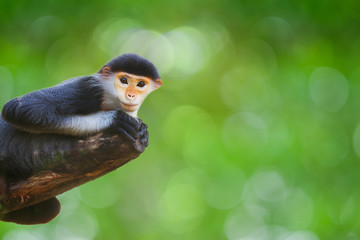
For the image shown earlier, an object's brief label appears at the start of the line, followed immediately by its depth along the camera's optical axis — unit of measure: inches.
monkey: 254.4
